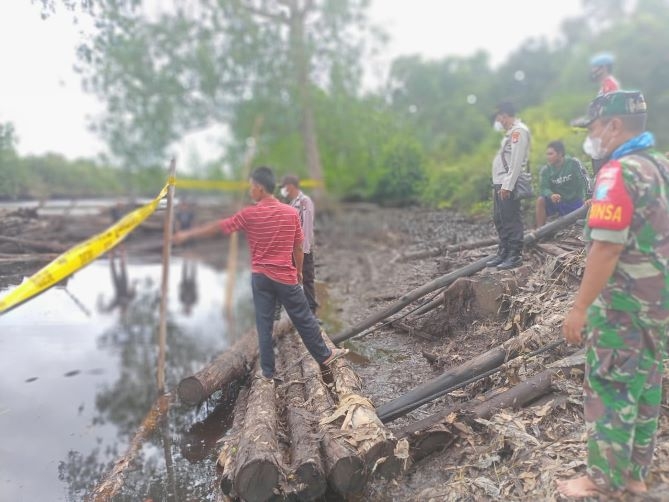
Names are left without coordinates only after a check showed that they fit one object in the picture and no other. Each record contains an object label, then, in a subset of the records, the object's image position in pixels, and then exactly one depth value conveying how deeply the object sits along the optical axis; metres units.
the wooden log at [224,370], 5.29
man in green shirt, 5.88
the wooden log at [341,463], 3.21
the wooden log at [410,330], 5.86
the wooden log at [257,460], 3.18
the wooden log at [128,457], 4.41
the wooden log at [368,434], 3.31
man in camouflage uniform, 2.52
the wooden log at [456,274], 5.71
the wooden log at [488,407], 3.73
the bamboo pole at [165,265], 5.97
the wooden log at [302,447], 3.27
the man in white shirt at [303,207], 6.11
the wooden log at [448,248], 6.74
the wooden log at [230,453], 3.41
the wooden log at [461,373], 4.00
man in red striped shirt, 4.43
